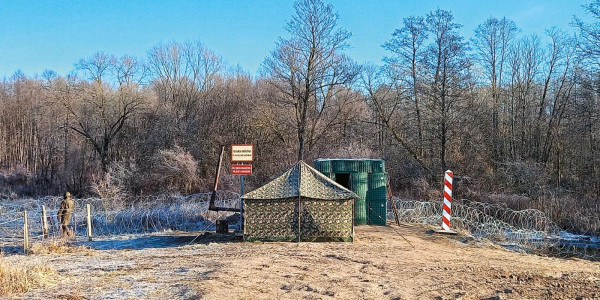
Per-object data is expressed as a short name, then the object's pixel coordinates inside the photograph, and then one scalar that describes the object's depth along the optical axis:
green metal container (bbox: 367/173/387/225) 17.62
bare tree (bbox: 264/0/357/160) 30.97
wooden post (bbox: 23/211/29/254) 14.24
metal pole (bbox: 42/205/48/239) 16.80
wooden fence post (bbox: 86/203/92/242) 16.31
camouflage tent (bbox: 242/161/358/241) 14.25
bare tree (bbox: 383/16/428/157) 30.17
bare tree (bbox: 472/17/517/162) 33.81
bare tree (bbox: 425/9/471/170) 28.31
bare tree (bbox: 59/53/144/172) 38.72
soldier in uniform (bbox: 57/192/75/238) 17.02
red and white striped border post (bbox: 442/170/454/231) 15.19
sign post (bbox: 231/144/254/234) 15.97
